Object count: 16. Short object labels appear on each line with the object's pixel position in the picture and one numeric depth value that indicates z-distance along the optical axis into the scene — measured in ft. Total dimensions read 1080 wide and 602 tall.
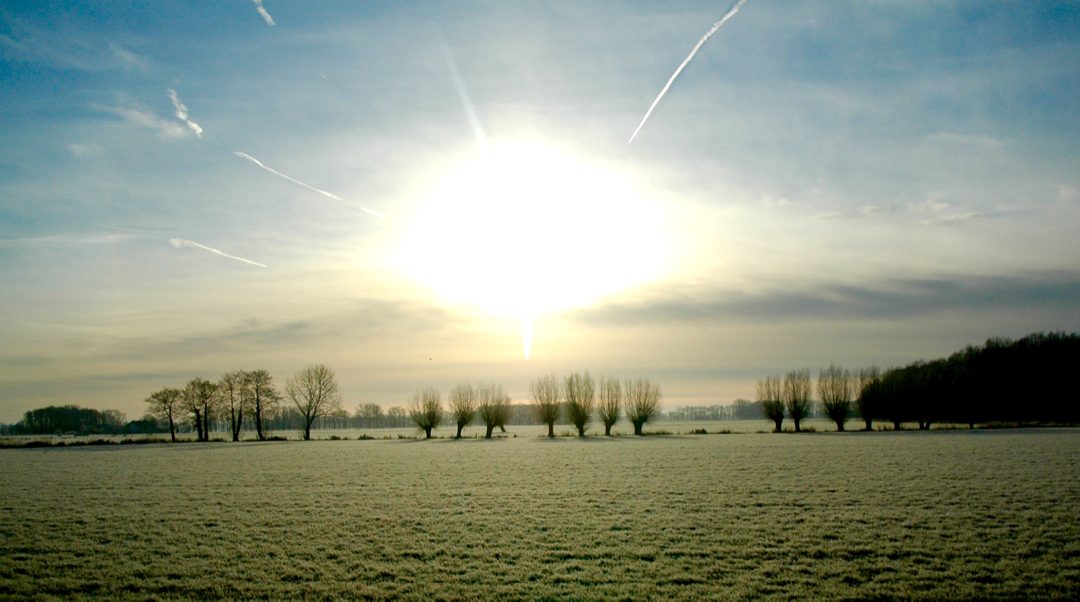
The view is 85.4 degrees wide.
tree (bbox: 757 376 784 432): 276.00
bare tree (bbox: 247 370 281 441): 297.53
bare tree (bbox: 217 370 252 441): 297.94
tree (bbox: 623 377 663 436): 276.62
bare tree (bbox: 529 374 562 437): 277.05
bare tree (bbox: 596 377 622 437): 272.72
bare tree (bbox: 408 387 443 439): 285.02
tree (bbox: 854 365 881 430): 287.59
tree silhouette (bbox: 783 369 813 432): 276.00
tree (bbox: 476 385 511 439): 282.77
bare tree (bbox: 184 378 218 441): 293.23
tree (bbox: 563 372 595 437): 273.54
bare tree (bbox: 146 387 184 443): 297.33
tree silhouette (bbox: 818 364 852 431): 282.15
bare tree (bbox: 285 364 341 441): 305.94
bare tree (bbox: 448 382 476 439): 288.10
